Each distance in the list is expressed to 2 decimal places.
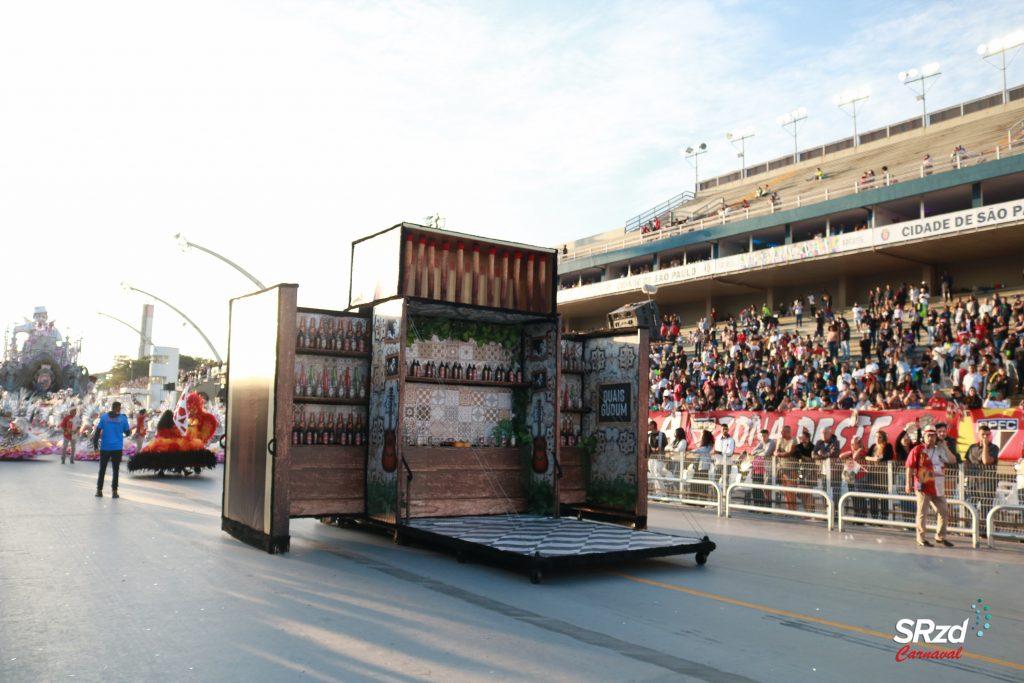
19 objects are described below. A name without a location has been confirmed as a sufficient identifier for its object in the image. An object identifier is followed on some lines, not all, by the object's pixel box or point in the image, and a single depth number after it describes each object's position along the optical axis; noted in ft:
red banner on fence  53.98
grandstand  108.17
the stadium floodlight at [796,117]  212.02
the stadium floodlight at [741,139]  210.18
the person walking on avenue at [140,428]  89.25
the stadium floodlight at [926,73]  186.19
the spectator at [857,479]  47.52
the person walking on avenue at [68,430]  89.76
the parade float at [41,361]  183.62
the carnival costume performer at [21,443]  92.17
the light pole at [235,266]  81.61
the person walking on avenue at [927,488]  41.06
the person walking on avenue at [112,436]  50.93
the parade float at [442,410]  34.30
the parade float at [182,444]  73.46
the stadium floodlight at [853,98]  197.57
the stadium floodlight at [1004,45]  171.32
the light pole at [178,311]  107.81
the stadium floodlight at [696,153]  228.04
